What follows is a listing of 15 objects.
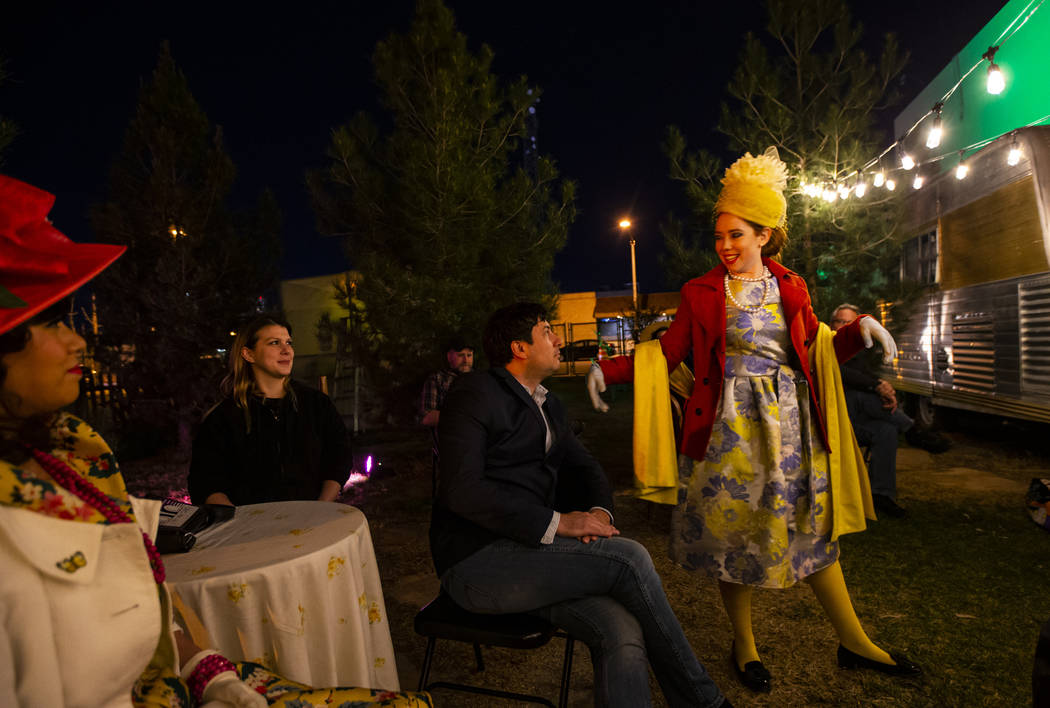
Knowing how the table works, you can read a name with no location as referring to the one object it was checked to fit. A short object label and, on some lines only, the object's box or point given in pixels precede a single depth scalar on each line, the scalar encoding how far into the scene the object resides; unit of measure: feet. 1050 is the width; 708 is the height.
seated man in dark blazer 6.48
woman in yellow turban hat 8.47
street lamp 60.29
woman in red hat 3.08
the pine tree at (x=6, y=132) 13.73
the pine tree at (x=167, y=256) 29.50
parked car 65.41
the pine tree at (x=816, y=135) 23.45
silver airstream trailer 17.82
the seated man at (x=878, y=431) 16.49
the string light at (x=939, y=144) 17.61
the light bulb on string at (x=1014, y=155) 17.72
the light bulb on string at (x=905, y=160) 22.36
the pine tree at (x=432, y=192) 22.03
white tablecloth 5.90
